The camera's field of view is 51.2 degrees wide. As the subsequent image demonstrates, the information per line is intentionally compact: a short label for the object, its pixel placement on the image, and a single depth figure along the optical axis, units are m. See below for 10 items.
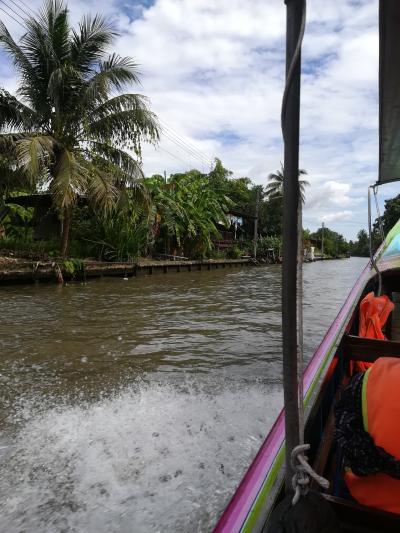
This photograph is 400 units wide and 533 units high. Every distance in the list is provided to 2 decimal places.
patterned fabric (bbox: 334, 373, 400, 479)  1.18
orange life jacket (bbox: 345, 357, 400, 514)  1.14
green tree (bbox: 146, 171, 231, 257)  19.12
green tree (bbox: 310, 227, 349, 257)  73.19
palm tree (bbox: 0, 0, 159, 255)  12.05
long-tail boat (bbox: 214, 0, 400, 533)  0.97
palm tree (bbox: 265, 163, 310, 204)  41.21
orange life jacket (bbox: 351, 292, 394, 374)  3.42
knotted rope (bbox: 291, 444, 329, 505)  1.08
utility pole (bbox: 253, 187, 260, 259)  30.96
